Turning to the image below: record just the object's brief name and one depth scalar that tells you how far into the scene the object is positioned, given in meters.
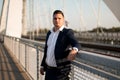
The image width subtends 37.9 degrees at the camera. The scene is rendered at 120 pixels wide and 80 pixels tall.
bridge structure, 1.55
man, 2.11
